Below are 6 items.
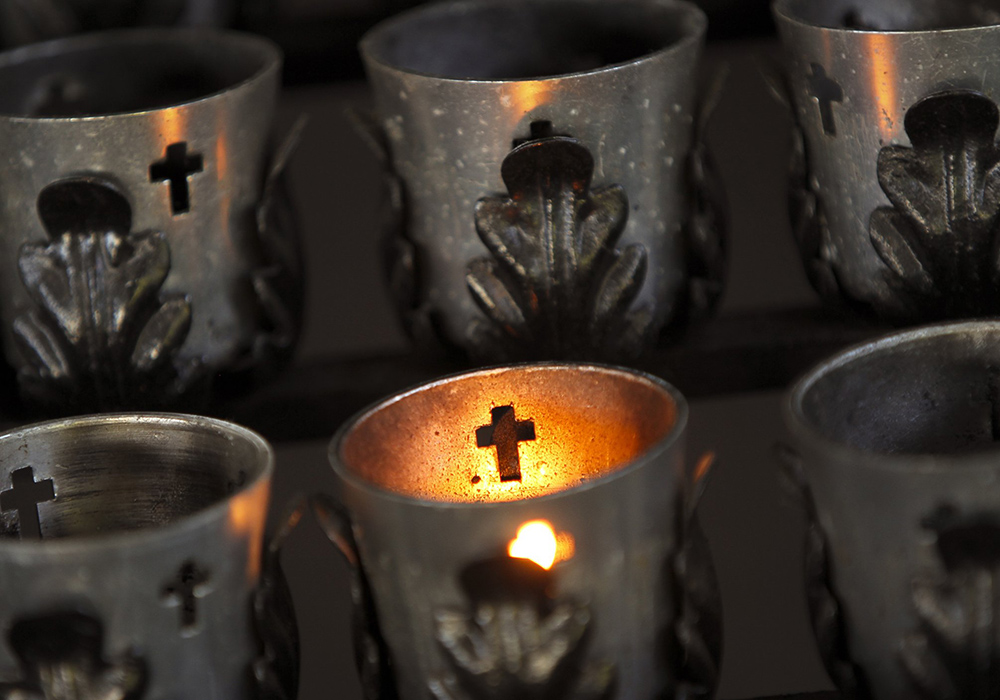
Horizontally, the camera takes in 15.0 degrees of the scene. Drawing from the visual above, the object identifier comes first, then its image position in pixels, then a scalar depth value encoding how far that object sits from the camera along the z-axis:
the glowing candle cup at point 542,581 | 0.65
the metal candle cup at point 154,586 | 0.65
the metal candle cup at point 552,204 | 0.70
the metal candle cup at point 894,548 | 0.64
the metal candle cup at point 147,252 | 0.71
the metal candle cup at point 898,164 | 0.70
